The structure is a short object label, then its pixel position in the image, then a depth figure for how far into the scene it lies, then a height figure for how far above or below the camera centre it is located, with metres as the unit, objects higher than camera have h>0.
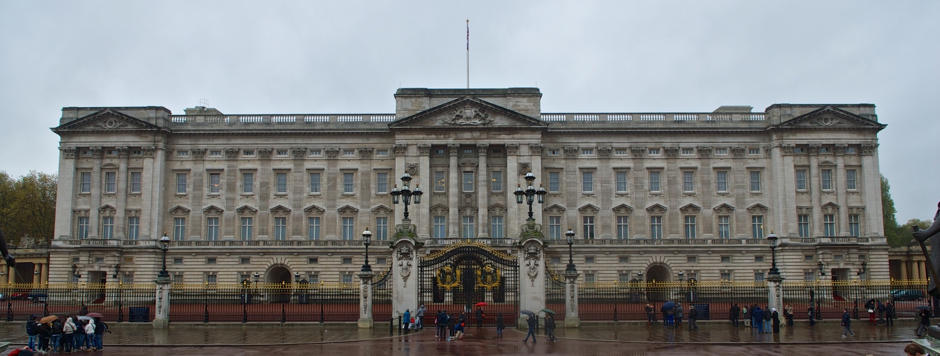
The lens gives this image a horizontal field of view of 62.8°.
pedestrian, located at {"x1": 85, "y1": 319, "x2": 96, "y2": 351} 27.20 -2.29
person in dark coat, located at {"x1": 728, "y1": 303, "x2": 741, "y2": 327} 35.84 -2.11
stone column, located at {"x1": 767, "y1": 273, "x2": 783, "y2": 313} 36.75 -1.21
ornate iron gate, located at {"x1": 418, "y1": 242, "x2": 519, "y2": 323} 34.66 -0.16
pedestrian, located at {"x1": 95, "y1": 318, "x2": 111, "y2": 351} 27.47 -2.28
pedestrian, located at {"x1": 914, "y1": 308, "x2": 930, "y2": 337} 29.77 -1.98
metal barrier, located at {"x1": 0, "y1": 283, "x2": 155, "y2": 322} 45.61 -2.20
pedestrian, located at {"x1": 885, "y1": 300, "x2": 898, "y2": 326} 36.62 -2.21
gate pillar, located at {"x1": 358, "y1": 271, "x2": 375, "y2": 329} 34.47 -1.39
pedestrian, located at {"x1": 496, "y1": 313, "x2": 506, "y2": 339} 30.83 -2.29
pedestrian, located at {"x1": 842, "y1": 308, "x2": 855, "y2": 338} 32.16 -2.40
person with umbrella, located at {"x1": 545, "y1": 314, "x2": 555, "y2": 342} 29.48 -2.24
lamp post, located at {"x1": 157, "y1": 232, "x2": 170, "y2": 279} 37.04 +1.14
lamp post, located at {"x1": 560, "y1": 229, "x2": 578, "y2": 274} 34.78 -0.08
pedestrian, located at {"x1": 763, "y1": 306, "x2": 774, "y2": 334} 32.59 -2.12
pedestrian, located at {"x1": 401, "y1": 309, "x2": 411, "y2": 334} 32.59 -2.17
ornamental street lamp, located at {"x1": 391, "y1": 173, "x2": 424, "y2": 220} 34.94 +3.43
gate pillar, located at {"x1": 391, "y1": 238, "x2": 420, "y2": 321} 34.66 -0.46
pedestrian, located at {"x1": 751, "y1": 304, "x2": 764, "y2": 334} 33.00 -2.23
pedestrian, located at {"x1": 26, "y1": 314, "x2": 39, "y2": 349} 26.23 -2.04
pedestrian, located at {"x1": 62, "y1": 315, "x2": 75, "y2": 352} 26.69 -2.19
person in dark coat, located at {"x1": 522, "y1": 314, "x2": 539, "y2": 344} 28.61 -2.11
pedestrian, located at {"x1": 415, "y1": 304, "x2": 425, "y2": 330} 33.93 -2.22
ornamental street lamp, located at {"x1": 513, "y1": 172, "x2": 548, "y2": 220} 35.41 +3.52
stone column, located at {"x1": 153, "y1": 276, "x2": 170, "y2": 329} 35.84 -1.65
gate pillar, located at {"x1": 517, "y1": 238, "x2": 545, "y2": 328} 34.47 -0.48
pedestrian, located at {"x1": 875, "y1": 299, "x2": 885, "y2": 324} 37.56 -2.13
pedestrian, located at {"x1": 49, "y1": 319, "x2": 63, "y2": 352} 26.81 -2.39
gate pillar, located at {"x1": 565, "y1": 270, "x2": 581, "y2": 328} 34.70 -1.48
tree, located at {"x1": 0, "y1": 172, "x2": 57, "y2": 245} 77.44 +6.36
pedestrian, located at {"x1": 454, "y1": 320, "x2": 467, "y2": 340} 30.22 -2.44
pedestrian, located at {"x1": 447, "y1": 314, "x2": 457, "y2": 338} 30.53 -2.28
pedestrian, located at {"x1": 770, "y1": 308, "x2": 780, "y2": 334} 32.06 -2.26
